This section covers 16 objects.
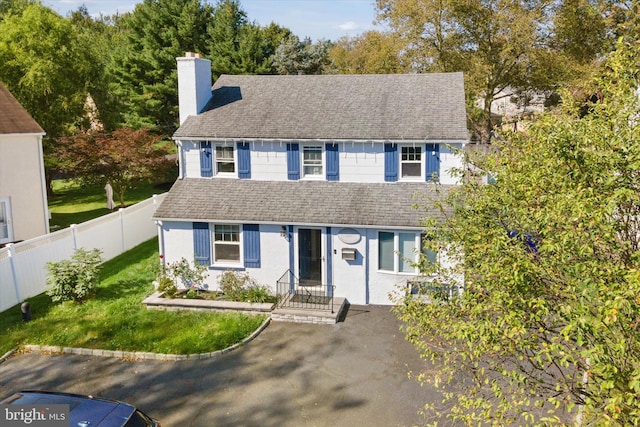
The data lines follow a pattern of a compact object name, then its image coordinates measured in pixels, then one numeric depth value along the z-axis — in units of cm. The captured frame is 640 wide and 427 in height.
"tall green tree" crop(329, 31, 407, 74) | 4188
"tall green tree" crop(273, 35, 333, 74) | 4522
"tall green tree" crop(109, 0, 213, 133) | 3874
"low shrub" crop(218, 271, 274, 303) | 1809
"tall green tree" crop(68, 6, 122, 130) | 3647
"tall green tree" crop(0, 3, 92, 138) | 3212
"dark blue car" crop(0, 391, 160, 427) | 882
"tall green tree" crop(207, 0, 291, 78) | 4072
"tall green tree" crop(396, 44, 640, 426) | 551
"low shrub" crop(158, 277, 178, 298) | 1850
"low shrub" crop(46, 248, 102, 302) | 1794
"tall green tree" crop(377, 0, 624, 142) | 3617
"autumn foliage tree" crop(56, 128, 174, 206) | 2753
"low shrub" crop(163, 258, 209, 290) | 1880
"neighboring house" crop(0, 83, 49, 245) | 2292
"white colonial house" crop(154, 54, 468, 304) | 1802
